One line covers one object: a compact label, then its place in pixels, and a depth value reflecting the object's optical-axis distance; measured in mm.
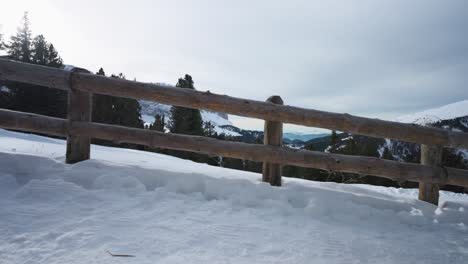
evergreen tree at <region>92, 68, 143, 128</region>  23781
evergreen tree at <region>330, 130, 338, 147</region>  27184
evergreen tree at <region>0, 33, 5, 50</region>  27734
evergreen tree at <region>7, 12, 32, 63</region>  24728
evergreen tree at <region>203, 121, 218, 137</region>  28575
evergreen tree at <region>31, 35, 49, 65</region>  23217
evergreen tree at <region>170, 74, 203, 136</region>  23438
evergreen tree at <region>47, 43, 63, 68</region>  23541
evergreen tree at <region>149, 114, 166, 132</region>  25831
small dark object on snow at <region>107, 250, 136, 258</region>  1728
